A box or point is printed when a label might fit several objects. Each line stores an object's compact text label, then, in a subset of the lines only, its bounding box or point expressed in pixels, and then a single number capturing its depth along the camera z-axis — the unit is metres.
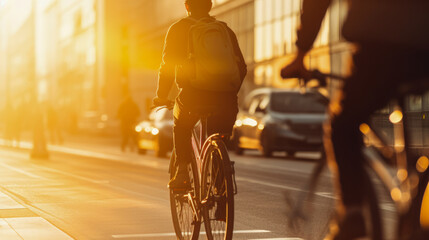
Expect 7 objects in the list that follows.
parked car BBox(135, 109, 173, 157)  22.98
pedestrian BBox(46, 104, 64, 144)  40.34
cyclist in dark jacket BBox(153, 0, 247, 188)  6.00
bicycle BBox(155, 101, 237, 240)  5.59
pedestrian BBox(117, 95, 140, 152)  28.69
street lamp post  23.41
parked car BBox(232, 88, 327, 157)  21.55
